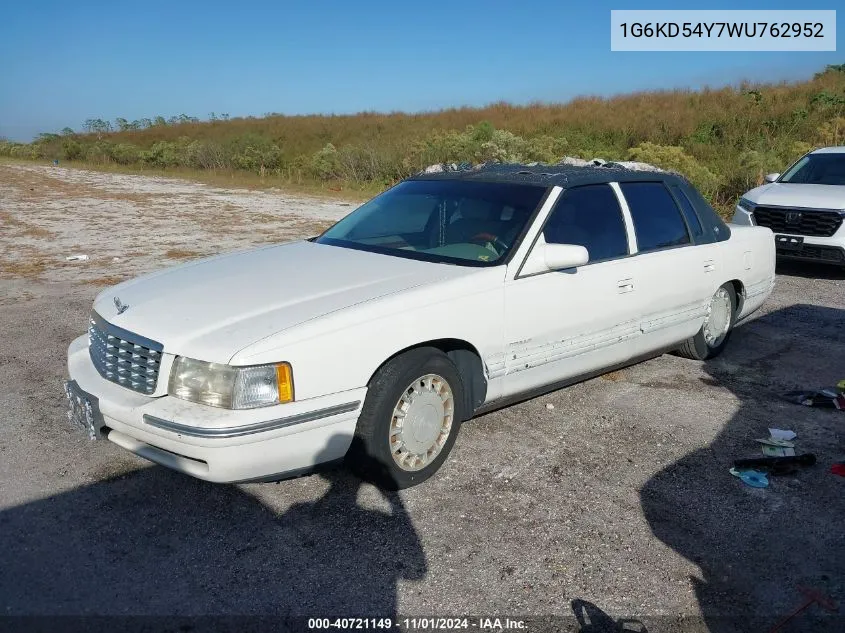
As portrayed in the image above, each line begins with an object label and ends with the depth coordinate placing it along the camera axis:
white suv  8.99
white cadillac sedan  3.16
